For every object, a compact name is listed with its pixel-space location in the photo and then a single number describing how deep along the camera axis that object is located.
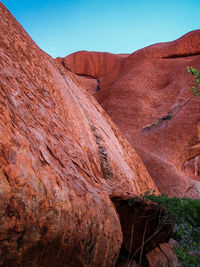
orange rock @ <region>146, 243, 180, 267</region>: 5.19
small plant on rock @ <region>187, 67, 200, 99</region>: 6.50
